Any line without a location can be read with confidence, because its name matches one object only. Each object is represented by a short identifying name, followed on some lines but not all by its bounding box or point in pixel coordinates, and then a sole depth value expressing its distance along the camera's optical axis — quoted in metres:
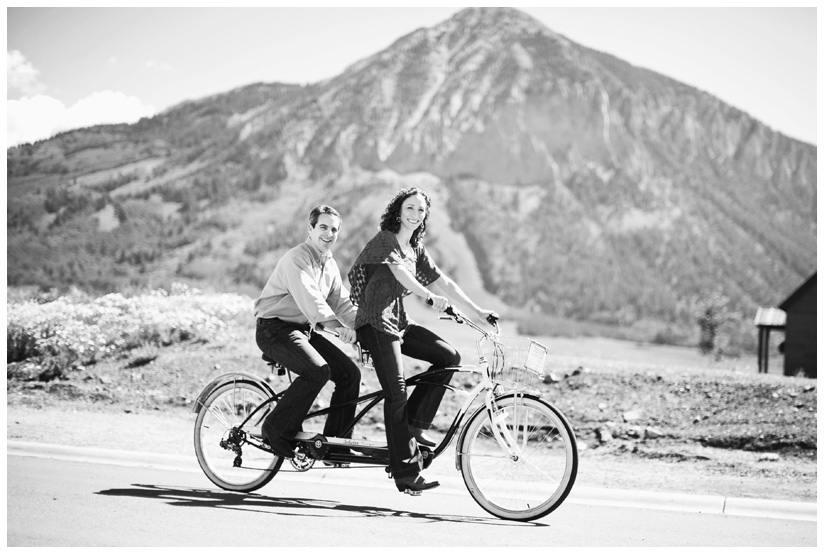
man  5.56
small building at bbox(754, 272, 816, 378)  25.27
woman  5.39
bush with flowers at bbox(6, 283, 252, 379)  11.42
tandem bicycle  5.31
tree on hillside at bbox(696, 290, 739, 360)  52.30
